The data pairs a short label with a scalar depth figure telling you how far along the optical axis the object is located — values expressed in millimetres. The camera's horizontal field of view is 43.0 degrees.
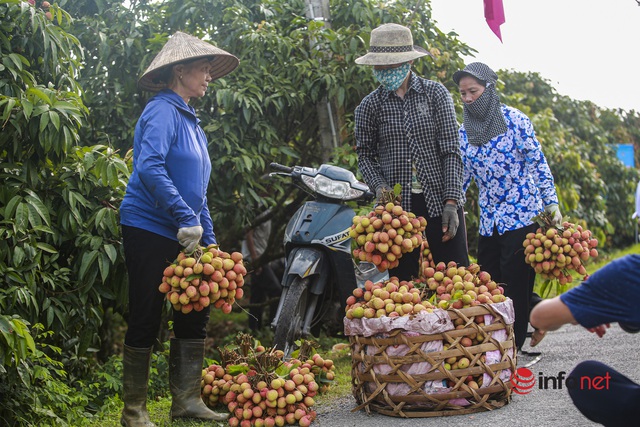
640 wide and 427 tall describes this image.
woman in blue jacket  4484
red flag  7203
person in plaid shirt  5371
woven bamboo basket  4562
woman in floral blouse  5938
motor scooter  5848
